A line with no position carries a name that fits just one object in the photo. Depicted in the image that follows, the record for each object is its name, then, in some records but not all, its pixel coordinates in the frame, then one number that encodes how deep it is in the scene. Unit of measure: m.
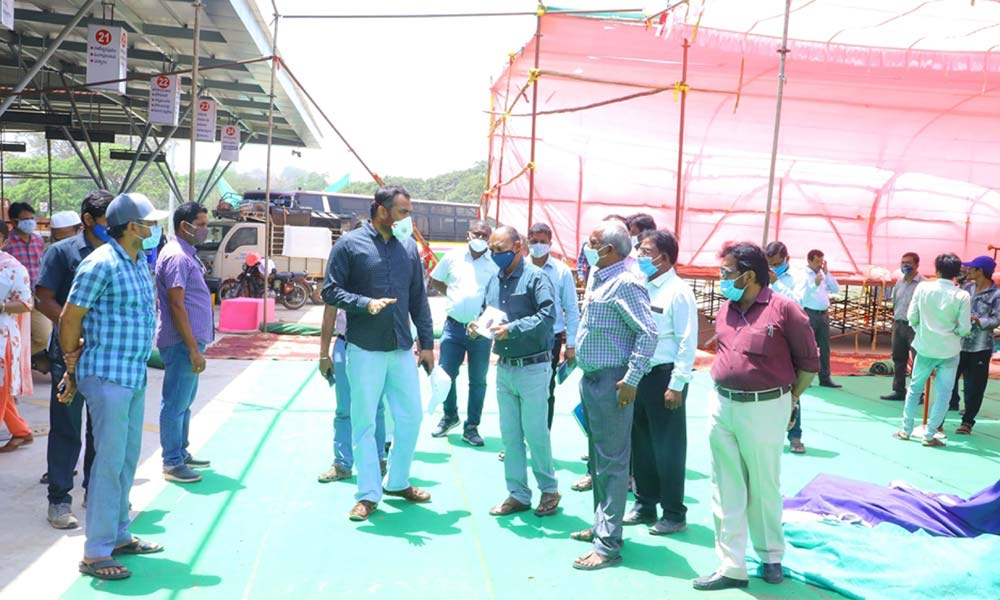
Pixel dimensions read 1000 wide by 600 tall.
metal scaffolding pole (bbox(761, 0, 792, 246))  6.99
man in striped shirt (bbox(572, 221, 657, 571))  4.02
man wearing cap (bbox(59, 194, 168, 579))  3.66
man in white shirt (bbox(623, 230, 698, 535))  4.52
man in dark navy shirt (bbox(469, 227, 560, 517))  4.63
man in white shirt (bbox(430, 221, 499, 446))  6.23
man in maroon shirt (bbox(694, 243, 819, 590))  3.76
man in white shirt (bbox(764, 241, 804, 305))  7.07
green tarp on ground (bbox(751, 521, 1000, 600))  3.78
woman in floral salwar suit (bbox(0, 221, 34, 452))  5.25
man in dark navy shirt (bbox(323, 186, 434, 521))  4.60
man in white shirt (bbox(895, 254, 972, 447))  6.89
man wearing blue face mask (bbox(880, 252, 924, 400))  9.25
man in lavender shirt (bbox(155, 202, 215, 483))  4.96
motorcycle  16.59
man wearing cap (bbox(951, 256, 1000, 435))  7.18
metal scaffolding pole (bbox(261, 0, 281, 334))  10.01
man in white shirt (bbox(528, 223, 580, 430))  5.77
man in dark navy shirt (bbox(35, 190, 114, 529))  4.36
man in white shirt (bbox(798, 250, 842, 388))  8.89
